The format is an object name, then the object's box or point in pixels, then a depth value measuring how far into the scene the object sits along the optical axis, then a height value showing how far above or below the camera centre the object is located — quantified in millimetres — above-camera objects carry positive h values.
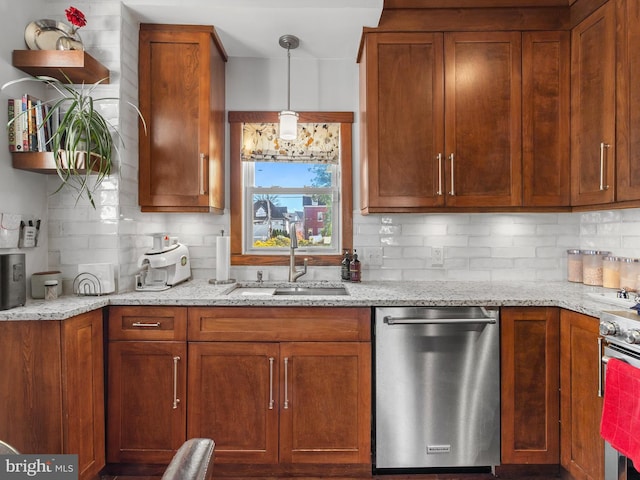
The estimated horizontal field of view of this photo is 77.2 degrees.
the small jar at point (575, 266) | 2771 -215
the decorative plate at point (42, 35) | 2232 +1126
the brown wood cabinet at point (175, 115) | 2537 +770
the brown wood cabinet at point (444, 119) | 2518 +732
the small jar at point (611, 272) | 2457 -229
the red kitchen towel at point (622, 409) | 1501 -685
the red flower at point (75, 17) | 2100 +1160
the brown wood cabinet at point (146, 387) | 2168 -820
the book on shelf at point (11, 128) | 2131 +581
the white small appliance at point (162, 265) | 2436 -185
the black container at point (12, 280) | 1832 -205
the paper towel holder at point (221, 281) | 2736 -312
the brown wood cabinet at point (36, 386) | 1842 -692
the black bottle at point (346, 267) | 2846 -224
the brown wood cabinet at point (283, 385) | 2172 -809
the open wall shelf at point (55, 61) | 2156 +953
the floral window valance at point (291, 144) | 2973 +684
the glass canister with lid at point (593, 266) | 2607 -209
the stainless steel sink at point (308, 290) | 2811 -386
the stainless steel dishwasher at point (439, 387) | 2160 -819
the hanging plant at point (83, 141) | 2098 +519
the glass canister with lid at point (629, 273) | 2305 -224
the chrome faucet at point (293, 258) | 2793 -157
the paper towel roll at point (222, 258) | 2732 -152
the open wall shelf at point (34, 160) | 2146 +410
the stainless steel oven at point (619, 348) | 1574 -467
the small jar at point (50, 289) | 2143 -286
